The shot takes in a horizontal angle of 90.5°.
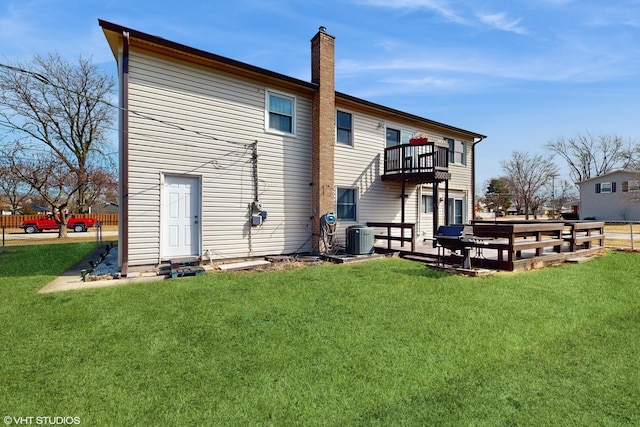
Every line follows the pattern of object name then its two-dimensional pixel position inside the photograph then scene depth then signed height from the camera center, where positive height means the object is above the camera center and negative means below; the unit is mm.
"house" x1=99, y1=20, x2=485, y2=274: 7445 +1725
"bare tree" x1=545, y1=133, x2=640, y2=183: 44062 +9033
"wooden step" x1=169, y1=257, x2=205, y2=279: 6893 -1222
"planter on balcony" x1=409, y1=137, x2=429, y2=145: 11404 +2608
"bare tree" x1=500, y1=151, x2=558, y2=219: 40938 +4996
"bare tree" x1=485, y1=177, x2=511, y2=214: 45500 +2233
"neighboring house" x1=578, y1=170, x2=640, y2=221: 28672 +1470
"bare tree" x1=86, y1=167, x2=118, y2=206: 20922 +2279
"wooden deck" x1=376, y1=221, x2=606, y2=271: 7492 -1043
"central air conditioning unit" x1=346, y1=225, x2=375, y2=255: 9625 -806
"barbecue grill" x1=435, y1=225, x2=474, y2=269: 7533 -616
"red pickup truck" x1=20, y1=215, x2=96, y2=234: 25375 -690
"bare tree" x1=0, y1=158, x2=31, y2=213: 17691 +2074
